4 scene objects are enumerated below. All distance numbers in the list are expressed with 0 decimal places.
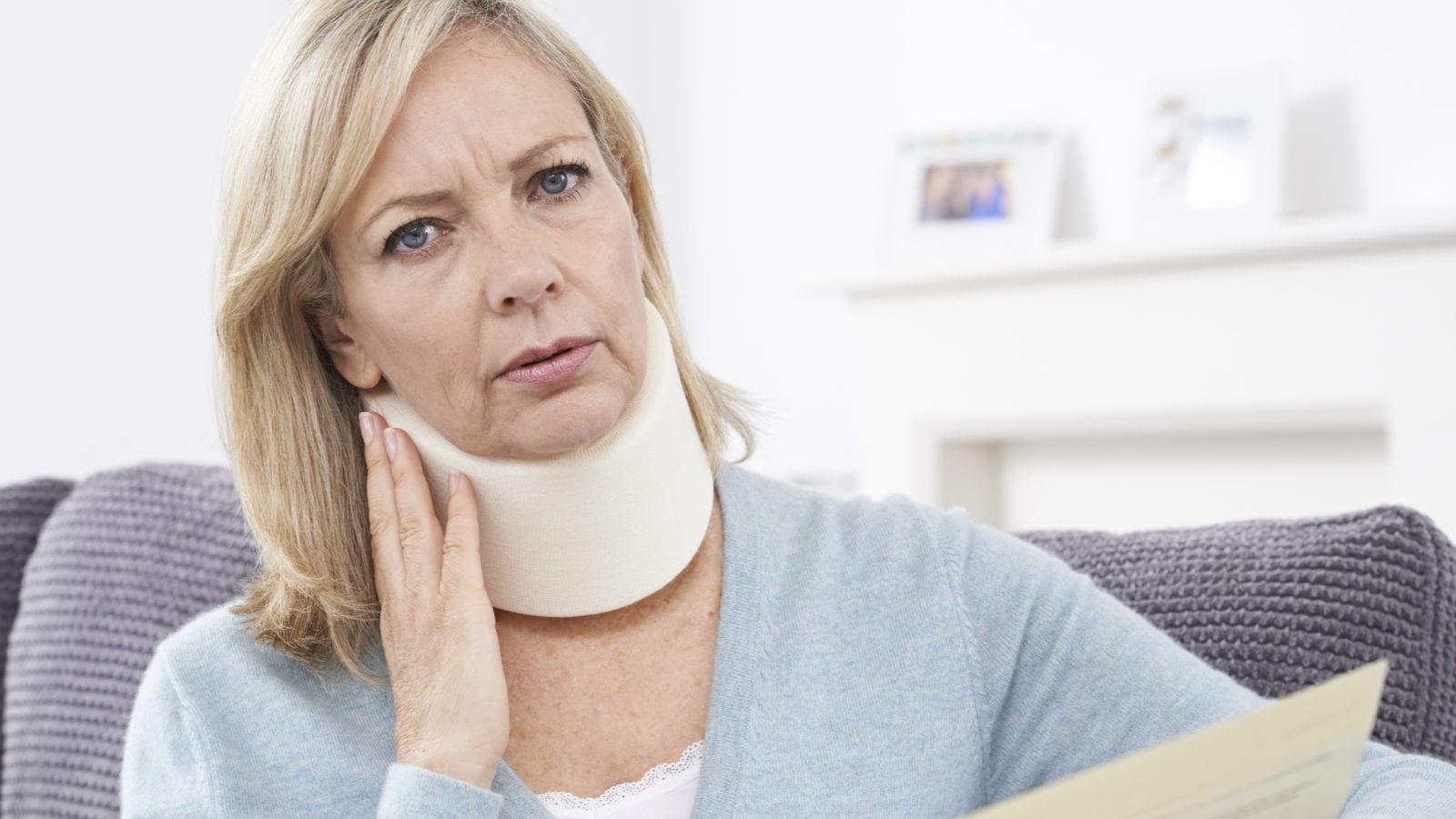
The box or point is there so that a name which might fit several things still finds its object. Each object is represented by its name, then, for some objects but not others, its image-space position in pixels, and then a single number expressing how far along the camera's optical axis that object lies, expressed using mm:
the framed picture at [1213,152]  2204
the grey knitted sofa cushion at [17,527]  1702
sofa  1349
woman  1341
